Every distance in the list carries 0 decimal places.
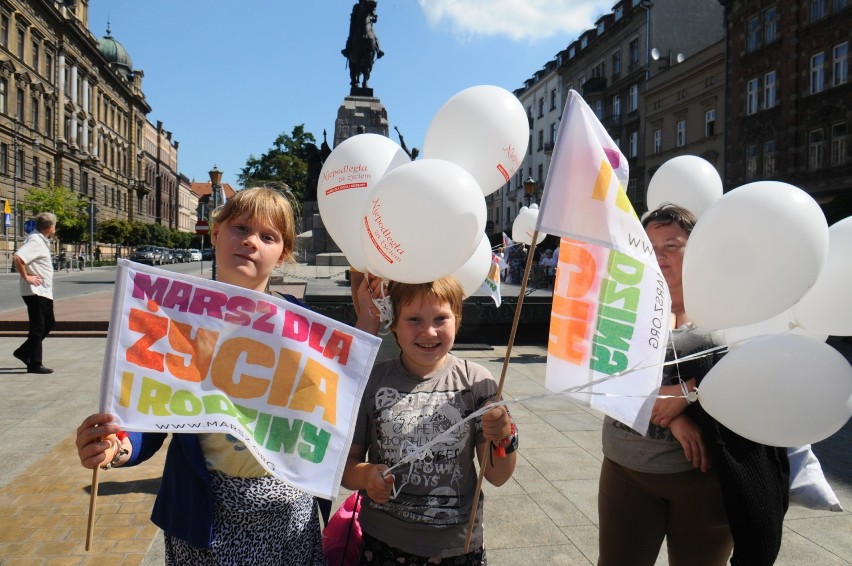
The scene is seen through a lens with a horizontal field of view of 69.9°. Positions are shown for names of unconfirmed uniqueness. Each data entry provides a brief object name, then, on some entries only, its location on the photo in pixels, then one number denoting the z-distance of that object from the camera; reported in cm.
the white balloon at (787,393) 166
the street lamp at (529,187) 2002
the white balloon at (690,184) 309
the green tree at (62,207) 3947
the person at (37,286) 717
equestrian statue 2083
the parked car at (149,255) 4058
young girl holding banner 166
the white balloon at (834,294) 184
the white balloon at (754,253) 171
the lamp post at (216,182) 2100
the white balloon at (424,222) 202
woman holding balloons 181
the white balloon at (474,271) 263
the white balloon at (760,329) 211
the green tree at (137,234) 5642
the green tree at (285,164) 5029
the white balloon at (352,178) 262
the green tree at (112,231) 5256
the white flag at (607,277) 185
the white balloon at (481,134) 267
